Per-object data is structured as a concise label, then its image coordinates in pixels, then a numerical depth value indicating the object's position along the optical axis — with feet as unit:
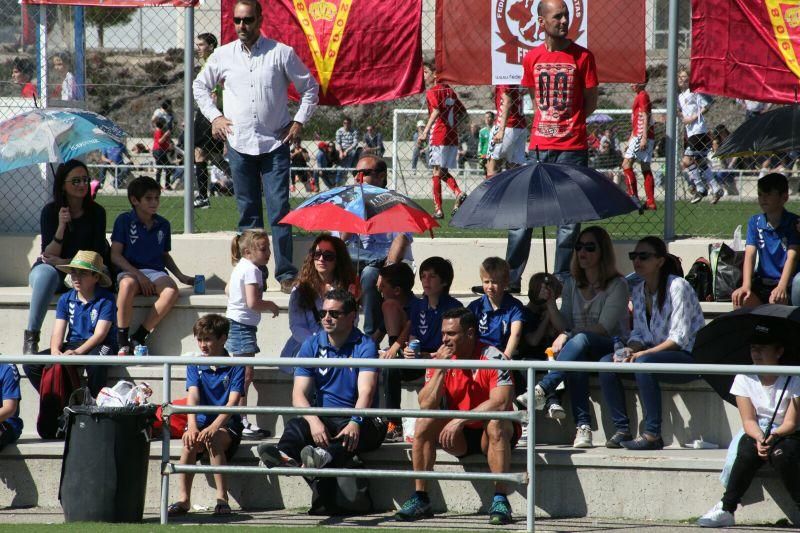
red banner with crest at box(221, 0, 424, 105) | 68.23
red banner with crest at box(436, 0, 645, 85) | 65.62
